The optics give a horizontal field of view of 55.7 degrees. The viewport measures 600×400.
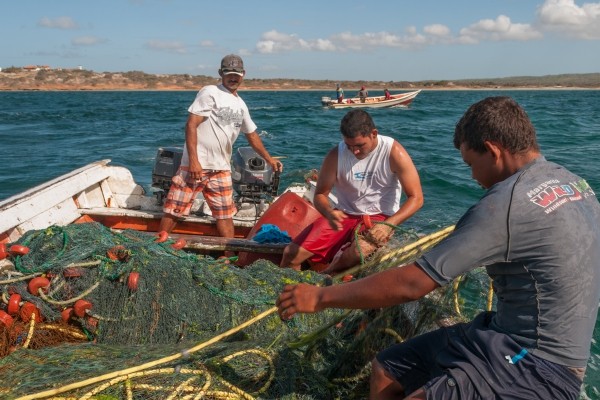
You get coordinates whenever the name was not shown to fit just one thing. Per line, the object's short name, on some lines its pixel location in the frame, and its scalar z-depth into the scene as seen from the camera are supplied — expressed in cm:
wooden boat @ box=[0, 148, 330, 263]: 559
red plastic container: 611
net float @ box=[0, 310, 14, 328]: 376
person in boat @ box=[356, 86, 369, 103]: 4766
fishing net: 289
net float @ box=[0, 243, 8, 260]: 421
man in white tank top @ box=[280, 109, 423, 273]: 489
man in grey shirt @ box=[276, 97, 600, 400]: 211
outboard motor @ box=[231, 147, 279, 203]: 728
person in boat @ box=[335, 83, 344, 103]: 4851
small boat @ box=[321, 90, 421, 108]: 4778
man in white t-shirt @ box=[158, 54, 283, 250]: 591
